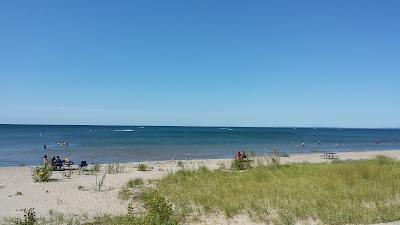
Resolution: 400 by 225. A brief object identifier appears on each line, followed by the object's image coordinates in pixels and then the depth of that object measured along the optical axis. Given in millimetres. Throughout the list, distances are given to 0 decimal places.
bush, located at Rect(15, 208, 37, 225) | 8875
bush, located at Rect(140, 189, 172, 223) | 9066
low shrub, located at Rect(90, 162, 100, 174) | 23203
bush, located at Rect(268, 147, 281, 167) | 21903
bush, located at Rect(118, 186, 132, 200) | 14612
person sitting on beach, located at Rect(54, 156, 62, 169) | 24578
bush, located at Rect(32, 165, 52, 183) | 19375
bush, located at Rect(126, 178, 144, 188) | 17047
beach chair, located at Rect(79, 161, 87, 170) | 24828
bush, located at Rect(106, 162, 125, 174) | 22911
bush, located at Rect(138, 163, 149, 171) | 24259
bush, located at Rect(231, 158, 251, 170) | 22847
